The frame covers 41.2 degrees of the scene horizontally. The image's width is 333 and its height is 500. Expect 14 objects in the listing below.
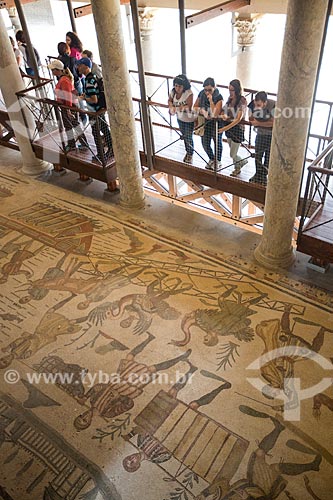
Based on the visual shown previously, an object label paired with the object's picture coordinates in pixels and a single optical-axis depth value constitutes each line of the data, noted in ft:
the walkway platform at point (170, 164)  18.62
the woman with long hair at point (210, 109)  17.49
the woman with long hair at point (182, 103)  18.06
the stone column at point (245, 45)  27.17
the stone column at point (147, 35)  29.04
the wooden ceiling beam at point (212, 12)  18.13
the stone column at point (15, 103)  20.63
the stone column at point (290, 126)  12.71
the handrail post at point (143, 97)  17.48
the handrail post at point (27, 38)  21.46
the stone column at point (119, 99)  16.43
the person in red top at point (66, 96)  19.81
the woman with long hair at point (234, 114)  16.80
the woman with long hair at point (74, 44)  21.16
